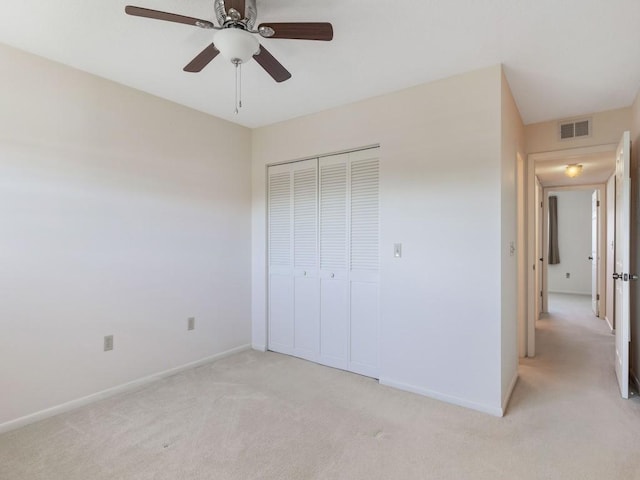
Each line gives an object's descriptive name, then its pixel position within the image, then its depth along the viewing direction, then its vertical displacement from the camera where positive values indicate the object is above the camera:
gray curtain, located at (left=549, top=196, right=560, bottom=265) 7.90 +0.14
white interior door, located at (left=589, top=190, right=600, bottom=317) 5.62 -0.28
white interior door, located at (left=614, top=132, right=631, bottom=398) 2.69 -0.26
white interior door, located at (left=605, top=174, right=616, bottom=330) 4.45 -0.32
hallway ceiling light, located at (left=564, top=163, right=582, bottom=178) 4.37 +0.88
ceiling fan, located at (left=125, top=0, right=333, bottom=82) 1.60 +1.00
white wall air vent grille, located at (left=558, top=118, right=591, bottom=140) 3.40 +1.09
